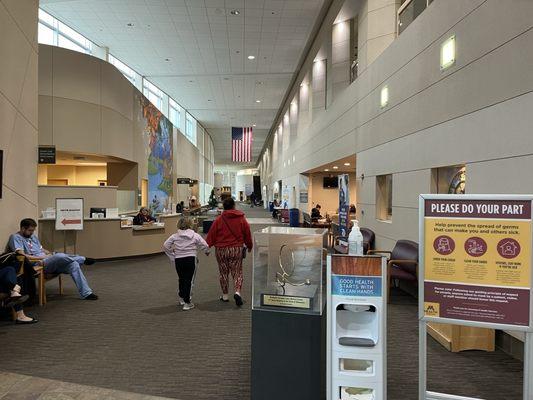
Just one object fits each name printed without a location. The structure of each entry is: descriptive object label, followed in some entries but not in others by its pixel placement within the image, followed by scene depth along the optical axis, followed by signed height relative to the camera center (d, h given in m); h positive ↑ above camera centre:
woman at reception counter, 10.19 -0.56
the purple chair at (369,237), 8.37 -0.81
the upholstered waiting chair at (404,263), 5.64 -0.93
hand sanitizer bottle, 2.99 -0.33
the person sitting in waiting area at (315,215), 15.09 -0.62
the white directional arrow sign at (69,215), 7.90 -0.38
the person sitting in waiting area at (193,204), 22.23 -0.36
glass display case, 2.71 -0.52
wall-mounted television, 19.30 +0.88
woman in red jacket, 5.55 -0.61
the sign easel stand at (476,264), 2.45 -0.41
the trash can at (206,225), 15.24 -1.06
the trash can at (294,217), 17.47 -0.81
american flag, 31.34 +4.53
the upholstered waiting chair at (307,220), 15.13 -0.86
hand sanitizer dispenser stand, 2.43 -0.84
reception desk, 8.39 -0.99
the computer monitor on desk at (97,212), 9.09 -0.37
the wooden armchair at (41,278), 5.41 -1.19
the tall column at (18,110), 5.32 +1.27
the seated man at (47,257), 5.49 -0.90
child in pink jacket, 5.39 -0.77
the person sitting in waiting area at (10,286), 4.47 -1.05
